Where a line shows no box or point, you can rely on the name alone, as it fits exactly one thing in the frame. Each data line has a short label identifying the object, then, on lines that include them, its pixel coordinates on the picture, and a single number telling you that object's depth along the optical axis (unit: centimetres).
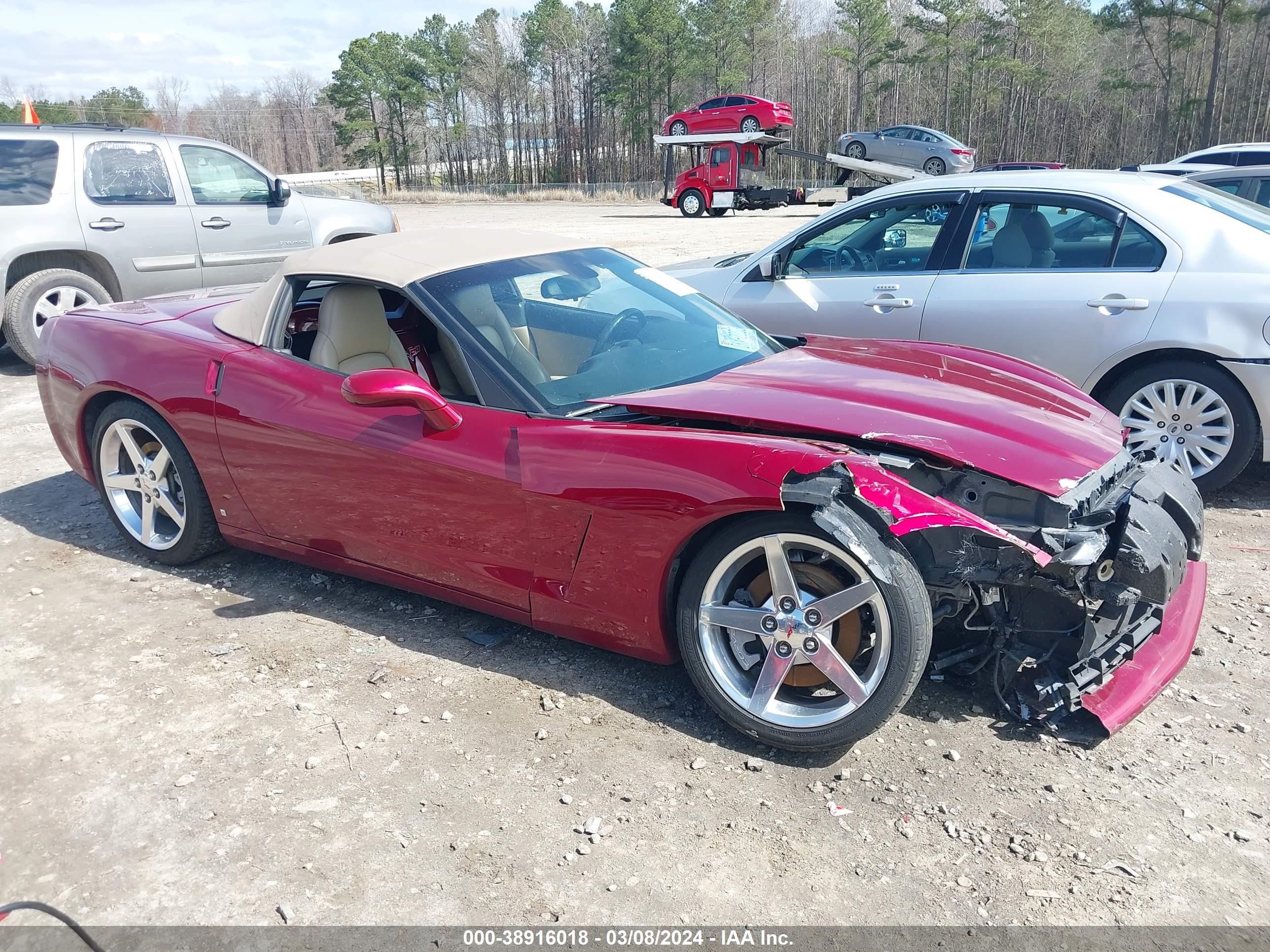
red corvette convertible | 274
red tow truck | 2886
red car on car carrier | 3108
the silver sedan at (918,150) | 2989
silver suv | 810
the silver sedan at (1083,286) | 477
